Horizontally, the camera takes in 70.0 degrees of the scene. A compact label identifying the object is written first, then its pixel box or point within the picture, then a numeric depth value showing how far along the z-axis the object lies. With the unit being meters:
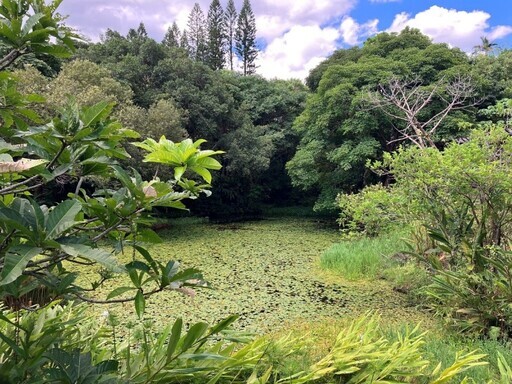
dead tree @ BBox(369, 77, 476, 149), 8.18
